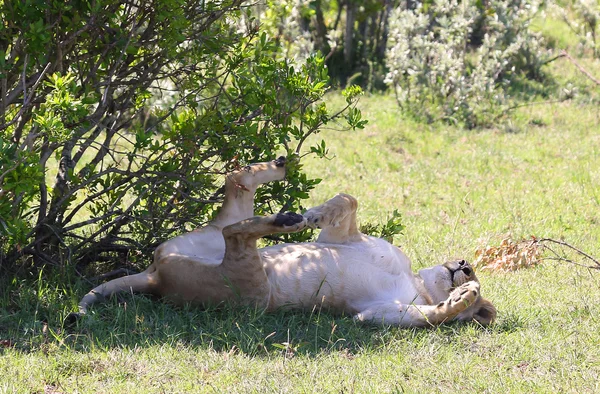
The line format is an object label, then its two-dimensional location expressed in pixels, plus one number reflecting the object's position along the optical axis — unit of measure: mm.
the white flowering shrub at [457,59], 20406
